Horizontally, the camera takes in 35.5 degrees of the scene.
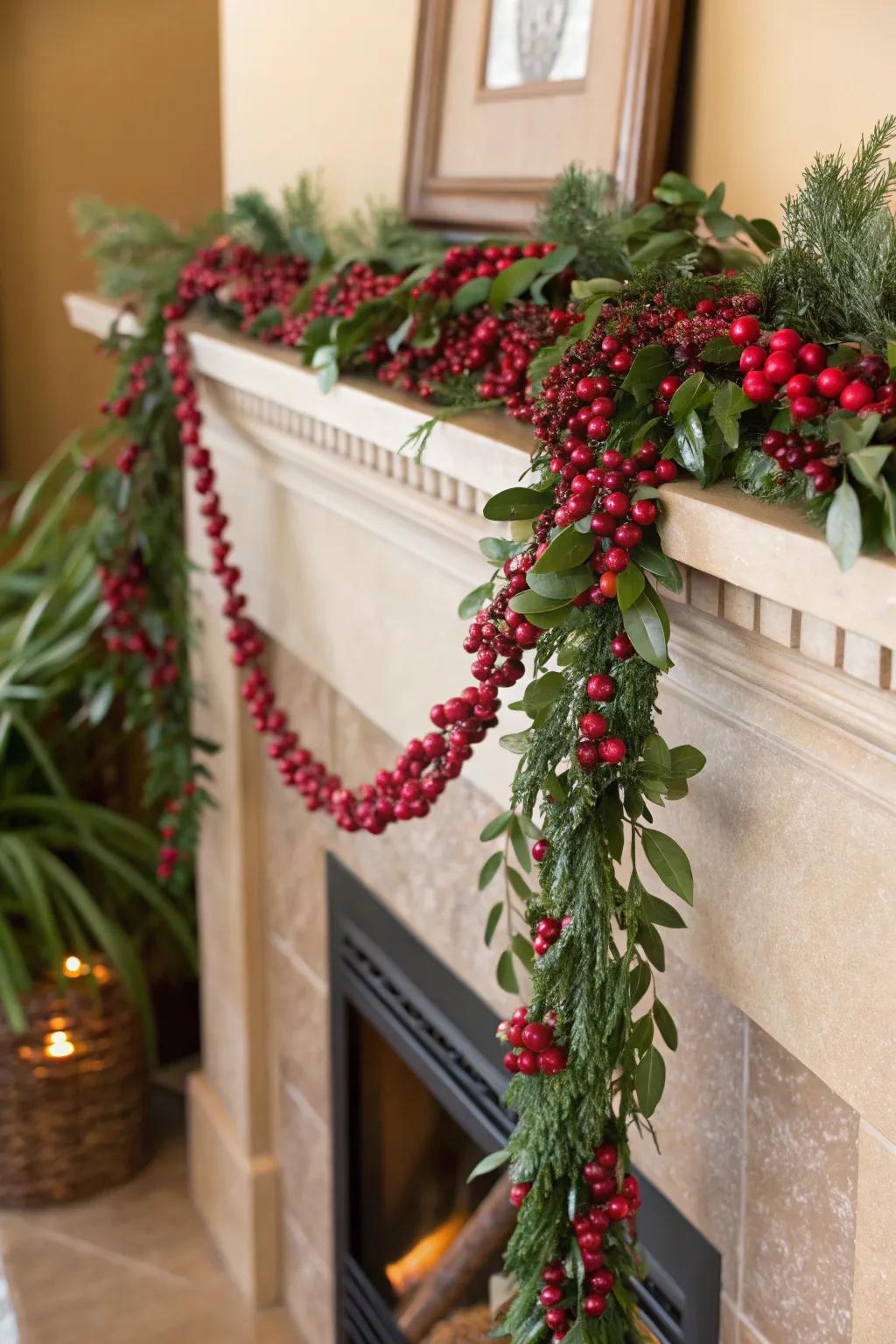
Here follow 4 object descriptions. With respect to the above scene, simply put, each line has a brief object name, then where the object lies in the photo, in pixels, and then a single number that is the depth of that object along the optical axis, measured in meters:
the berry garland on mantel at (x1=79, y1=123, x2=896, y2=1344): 0.67
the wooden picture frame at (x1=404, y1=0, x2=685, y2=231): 1.09
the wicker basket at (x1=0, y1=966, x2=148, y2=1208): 2.11
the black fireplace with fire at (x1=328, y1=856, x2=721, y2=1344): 1.42
